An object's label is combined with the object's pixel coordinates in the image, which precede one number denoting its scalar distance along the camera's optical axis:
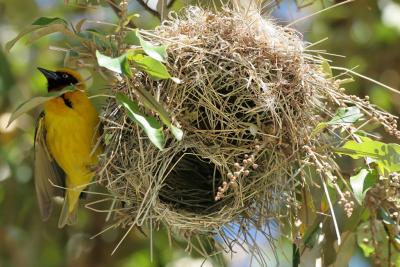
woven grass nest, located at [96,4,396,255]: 4.78
